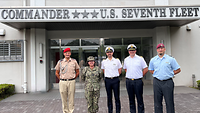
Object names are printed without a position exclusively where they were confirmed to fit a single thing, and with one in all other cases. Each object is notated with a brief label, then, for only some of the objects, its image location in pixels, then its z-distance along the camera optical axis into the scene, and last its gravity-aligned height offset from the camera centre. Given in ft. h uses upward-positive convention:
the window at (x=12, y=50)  23.93 +1.69
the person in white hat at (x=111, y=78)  12.25 -1.67
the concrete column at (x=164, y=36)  25.25 +3.78
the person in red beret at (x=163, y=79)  10.60 -1.57
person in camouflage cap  11.81 -2.26
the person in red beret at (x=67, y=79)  12.58 -1.74
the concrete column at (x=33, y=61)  23.57 -0.18
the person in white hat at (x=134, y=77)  11.71 -1.55
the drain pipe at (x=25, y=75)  23.46 -2.43
